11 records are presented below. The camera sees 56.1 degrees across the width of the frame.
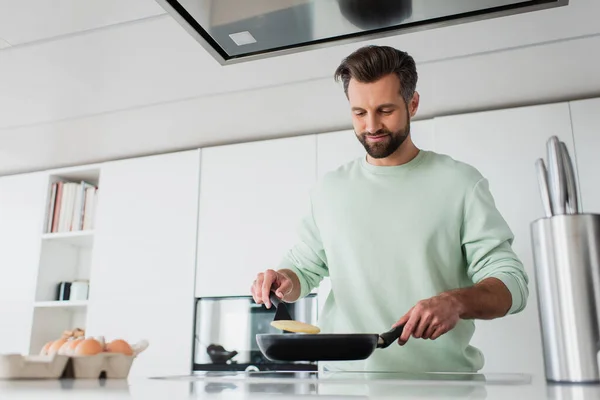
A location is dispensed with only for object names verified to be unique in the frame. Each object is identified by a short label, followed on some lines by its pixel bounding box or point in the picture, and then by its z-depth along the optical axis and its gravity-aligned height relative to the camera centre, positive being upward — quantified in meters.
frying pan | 0.70 -0.02
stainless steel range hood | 1.19 +0.68
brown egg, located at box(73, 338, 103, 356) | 0.82 -0.03
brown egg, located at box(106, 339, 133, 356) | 0.87 -0.03
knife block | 0.81 +0.05
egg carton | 0.77 -0.06
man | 1.19 +0.21
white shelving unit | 2.95 +0.44
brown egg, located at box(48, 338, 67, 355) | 0.89 -0.03
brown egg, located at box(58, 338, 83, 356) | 0.85 -0.03
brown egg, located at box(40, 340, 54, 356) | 0.90 -0.04
